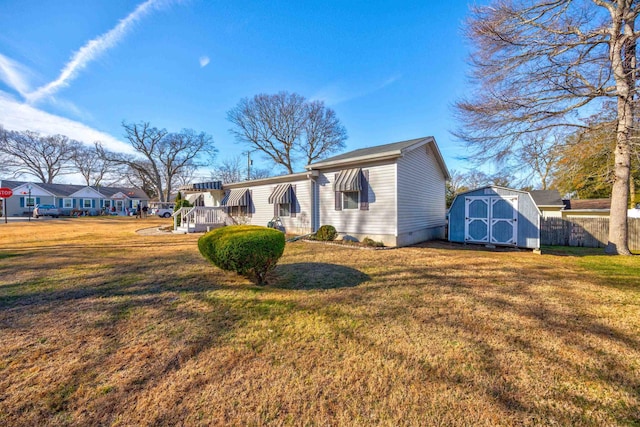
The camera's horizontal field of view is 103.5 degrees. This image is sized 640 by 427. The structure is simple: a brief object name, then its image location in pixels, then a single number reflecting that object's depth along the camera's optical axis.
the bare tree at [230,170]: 41.56
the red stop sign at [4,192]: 23.80
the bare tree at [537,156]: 8.95
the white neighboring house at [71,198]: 31.51
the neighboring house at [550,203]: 17.01
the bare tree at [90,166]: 42.53
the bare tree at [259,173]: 41.91
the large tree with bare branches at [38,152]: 37.41
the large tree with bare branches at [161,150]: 34.72
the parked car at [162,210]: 32.66
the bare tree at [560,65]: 7.82
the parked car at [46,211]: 29.04
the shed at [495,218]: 9.45
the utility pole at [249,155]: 27.42
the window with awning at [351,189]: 9.95
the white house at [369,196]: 9.48
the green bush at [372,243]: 9.34
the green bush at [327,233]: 10.45
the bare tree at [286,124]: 26.05
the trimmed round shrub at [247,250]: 4.48
